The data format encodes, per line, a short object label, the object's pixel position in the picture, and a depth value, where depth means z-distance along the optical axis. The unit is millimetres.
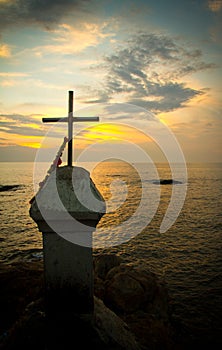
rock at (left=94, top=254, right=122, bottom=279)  9657
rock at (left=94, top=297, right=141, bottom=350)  2895
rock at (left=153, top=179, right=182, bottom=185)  84312
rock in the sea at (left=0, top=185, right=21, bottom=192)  64756
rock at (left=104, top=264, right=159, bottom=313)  7285
